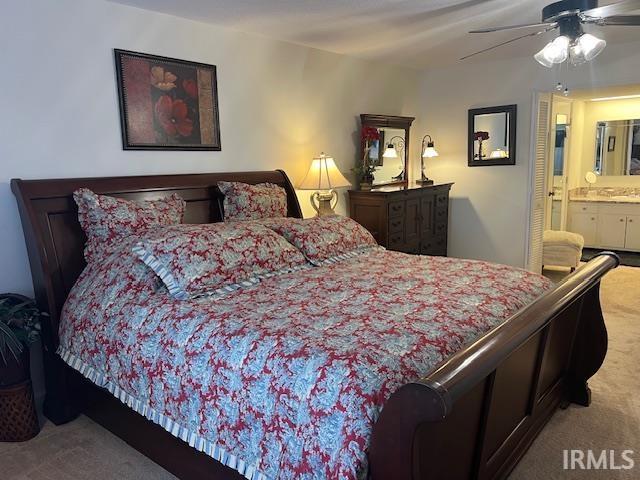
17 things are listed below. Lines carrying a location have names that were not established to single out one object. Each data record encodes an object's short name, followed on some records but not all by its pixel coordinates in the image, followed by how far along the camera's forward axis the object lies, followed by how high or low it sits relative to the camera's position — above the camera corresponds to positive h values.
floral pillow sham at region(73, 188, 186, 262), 2.64 -0.27
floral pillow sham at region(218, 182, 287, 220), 3.34 -0.23
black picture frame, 2.98 +0.38
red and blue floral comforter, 1.45 -0.63
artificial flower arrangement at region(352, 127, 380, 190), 4.62 +0.01
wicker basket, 2.44 -1.21
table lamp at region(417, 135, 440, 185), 5.28 +0.12
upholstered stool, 5.52 -1.00
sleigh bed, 1.28 -0.78
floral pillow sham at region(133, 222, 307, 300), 2.29 -0.43
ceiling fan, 2.40 +0.71
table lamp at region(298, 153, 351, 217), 3.94 -0.10
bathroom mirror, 6.59 +0.17
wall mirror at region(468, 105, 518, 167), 5.16 +0.30
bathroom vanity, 6.39 -0.79
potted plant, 2.38 -0.98
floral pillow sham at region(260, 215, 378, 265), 2.97 -0.44
